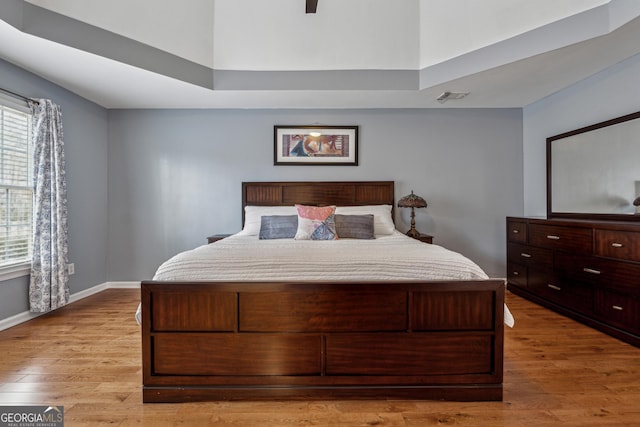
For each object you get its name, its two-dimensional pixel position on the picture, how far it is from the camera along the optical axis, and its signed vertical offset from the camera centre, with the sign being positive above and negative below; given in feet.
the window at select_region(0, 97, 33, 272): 9.16 +0.75
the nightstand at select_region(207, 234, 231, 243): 11.77 -0.97
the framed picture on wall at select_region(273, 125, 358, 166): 13.28 +2.57
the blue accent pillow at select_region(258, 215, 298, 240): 10.47 -0.53
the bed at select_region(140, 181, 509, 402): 5.70 -2.22
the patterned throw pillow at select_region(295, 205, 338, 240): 9.82 -0.39
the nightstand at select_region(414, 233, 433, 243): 11.93 -1.00
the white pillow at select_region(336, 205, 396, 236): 11.75 -0.10
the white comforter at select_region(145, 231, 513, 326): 5.89 -1.02
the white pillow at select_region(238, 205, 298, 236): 11.51 -0.08
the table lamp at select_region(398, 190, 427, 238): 12.14 +0.27
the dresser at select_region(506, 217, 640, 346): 8.09 -1.73
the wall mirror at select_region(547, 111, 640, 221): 9.01 +1.21
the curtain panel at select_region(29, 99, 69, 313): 9.82 -0.02
